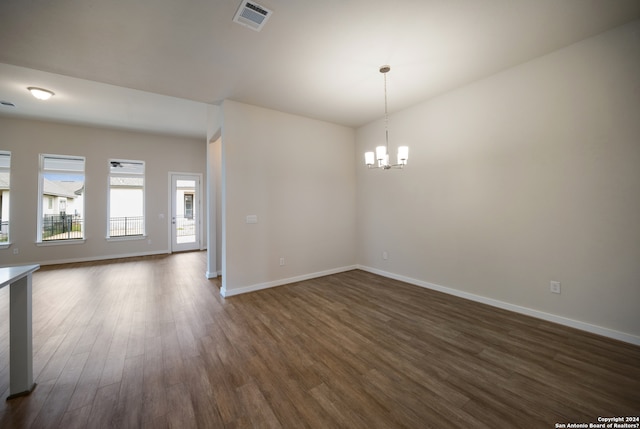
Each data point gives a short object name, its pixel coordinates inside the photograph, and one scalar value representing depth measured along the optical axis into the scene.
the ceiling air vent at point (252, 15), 2.01
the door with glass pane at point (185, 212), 7.18
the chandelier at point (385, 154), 2.97
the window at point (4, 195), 5.30
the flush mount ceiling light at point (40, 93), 3.97
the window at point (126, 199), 6.43
